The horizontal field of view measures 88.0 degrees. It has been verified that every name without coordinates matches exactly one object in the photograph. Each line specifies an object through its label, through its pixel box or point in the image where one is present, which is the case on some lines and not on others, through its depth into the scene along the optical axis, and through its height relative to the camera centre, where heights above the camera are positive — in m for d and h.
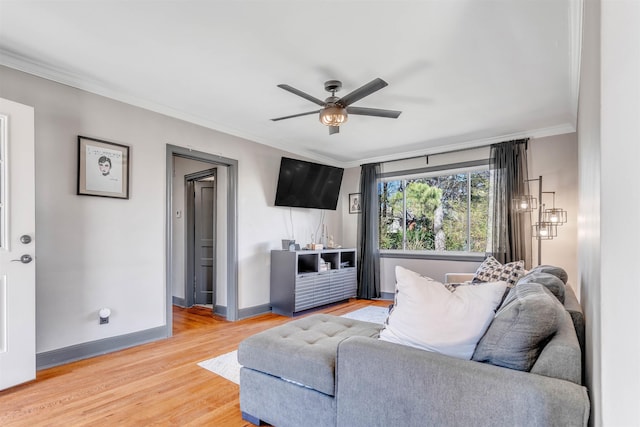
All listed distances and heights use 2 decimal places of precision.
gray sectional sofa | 1.12 -0.71
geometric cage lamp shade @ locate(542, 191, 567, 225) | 3.82 -0.03
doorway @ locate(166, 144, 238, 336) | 4.16 -0.20
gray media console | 4.44 -0.96
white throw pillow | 1.39 -0.44
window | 4.85 +0.04
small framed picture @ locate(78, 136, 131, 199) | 2.94 +0.42
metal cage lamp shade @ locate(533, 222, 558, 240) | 3.82 -0.22
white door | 2.29 -0.22
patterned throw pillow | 2.89 -0.54
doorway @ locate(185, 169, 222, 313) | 5.07 -0.41
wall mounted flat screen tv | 4.86 +0.45
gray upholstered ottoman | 1.62 -0.85
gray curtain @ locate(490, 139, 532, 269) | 4.24 +0.10
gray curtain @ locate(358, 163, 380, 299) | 5.61 -0.42
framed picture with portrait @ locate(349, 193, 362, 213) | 6.00 +0.19
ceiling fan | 2.85 +0.90
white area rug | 2.57 -1.26
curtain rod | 4.34 +0.92
